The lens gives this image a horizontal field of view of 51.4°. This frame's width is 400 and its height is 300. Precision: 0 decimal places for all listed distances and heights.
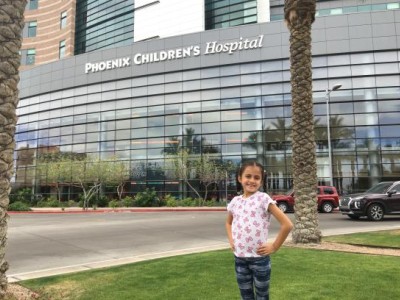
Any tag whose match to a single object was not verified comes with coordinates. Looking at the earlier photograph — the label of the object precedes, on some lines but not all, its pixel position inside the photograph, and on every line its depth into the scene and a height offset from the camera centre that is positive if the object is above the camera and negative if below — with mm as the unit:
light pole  30664 +1928
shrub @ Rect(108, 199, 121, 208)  35688 -1121
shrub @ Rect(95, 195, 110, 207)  37000 -971
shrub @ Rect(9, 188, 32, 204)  38594 -393
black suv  18047 -666
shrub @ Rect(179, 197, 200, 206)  34531 -999
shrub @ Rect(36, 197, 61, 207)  38750 -1066
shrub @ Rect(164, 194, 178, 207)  35062 -990
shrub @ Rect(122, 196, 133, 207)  35853 -970
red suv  25422 -772
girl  3740 -404
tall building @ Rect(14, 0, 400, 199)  34281 +8700
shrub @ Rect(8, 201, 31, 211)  31966 -1153
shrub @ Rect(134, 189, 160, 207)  35219 -798
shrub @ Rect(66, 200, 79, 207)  39062 -1112
